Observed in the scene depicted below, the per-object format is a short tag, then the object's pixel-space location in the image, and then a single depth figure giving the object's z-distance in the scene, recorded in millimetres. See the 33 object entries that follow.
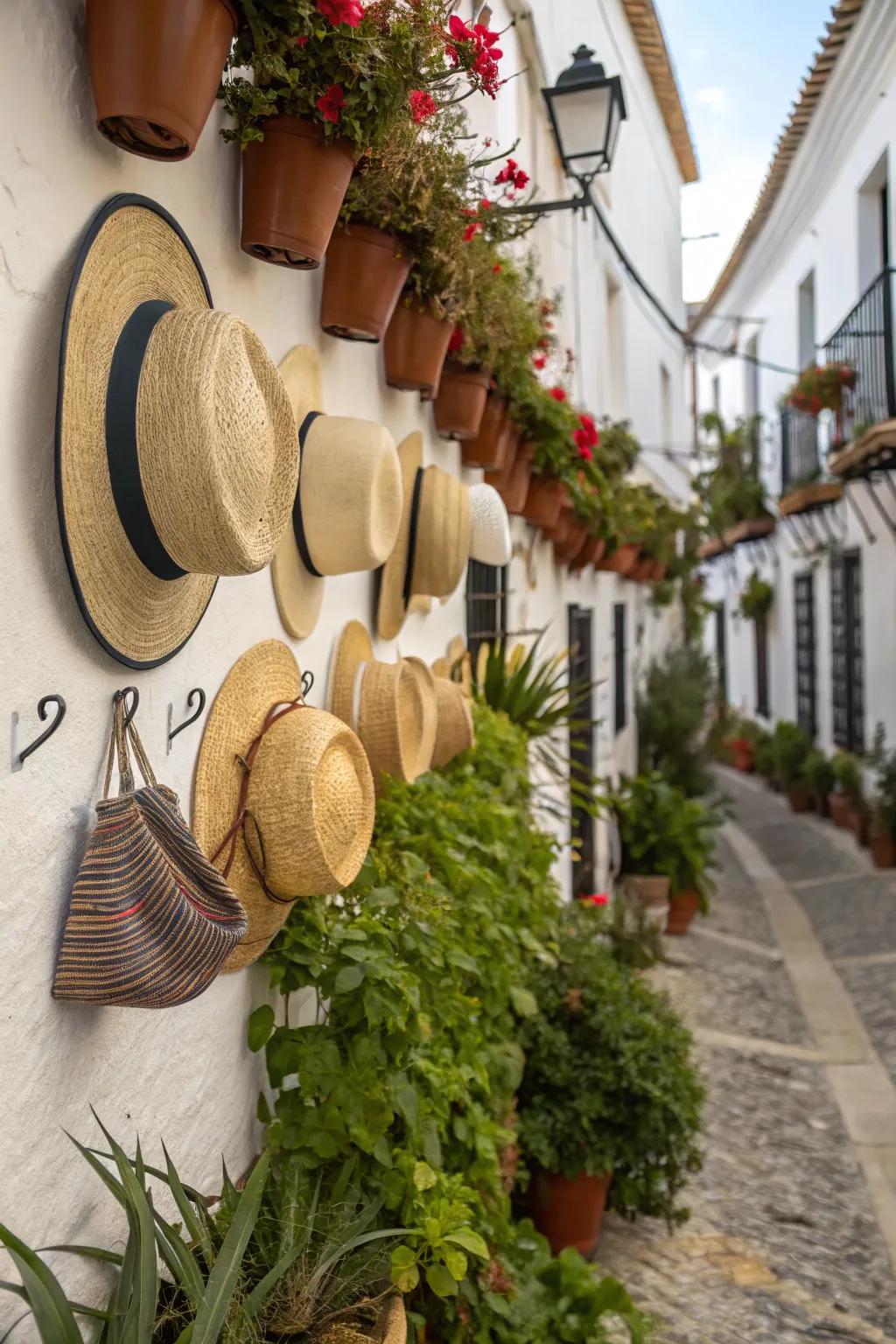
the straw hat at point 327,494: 2441
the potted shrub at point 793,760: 13492
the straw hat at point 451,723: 3482
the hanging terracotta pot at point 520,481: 4625
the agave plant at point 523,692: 4480
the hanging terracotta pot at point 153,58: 1458
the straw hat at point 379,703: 2805
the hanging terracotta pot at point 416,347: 3039
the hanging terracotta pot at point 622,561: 7406
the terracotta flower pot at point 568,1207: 3697
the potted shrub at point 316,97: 1727
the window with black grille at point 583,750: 7211
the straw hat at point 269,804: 2043
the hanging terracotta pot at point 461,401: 3627
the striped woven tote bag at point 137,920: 1507
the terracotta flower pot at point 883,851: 9867
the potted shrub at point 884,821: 9836
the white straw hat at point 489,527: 3758
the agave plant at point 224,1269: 1471
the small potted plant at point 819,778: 12602
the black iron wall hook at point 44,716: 1462
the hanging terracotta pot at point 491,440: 4070
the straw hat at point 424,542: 3275
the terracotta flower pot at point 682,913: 8422
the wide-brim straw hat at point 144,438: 1534
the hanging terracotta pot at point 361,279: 2500
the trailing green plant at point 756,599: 17688
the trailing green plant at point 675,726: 10297
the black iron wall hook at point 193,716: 1910
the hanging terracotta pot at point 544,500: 4988
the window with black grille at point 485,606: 4656
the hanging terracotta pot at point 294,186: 1941
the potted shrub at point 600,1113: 3664
